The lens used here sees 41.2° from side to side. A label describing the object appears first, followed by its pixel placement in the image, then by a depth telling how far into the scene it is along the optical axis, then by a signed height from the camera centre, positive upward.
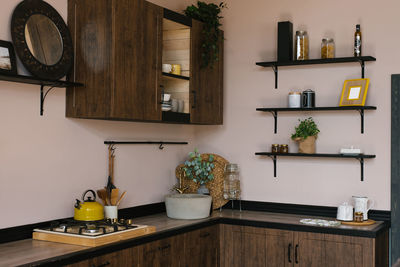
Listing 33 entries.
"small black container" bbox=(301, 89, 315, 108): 4.21 +0.34
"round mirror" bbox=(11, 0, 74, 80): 3.02 +0.59
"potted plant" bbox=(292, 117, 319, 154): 4.20 +0.04
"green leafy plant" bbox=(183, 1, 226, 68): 4.27 +0.93
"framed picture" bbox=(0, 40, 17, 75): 2.89 +0.44
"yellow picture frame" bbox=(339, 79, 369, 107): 3.99 +0.37
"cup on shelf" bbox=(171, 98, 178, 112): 3.98 +0.27
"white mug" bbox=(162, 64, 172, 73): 3.92 +0.54
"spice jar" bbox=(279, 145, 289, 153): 4.32 -0.06
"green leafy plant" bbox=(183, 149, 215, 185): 4.36 -0.24
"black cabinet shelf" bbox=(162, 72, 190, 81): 3.87 +0.48
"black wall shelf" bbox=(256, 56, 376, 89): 4.02 +0.63
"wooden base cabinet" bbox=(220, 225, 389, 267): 3.63 -0.78
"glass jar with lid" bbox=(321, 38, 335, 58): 4.16 +0.73
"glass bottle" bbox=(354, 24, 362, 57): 4.03 +0.76
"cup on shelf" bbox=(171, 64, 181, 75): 4.04 +0.55
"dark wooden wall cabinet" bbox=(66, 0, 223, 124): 3.35 +0.52
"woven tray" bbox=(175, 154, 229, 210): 4.50 -0.39
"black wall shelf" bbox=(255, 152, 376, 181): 3.99 -0.11
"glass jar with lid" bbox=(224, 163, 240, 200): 4.45 -0.35
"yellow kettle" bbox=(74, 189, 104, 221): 3.36 -0.45
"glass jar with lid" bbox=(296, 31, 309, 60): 4.27 +0.77
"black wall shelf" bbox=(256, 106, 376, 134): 3.98 +0.25
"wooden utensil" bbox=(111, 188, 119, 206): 3.72 -0.39
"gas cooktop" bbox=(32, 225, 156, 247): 2.96 -0.56
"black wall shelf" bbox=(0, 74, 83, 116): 2.89 +0.33
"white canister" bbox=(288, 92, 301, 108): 4.26 +0.33
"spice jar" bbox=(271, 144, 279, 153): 4.36 -0.06
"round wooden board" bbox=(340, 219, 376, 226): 3.83 -0.59
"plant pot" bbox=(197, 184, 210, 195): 4.41 -0.42
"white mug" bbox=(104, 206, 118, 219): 3.55 -0.48
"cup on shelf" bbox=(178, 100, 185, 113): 4.07 +0.27
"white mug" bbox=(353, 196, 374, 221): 3.92 -0.47
